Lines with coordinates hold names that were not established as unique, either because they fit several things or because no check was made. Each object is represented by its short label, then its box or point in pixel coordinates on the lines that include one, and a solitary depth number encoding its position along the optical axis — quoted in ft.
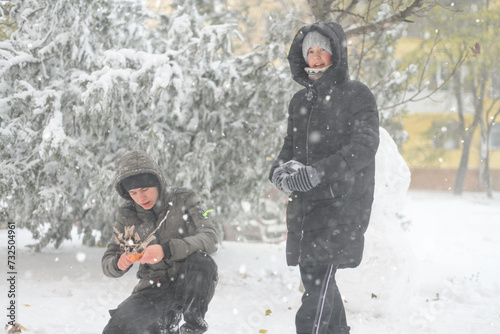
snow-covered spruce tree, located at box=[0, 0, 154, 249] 17.80
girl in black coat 8.23
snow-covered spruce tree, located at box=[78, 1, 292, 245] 17.31
